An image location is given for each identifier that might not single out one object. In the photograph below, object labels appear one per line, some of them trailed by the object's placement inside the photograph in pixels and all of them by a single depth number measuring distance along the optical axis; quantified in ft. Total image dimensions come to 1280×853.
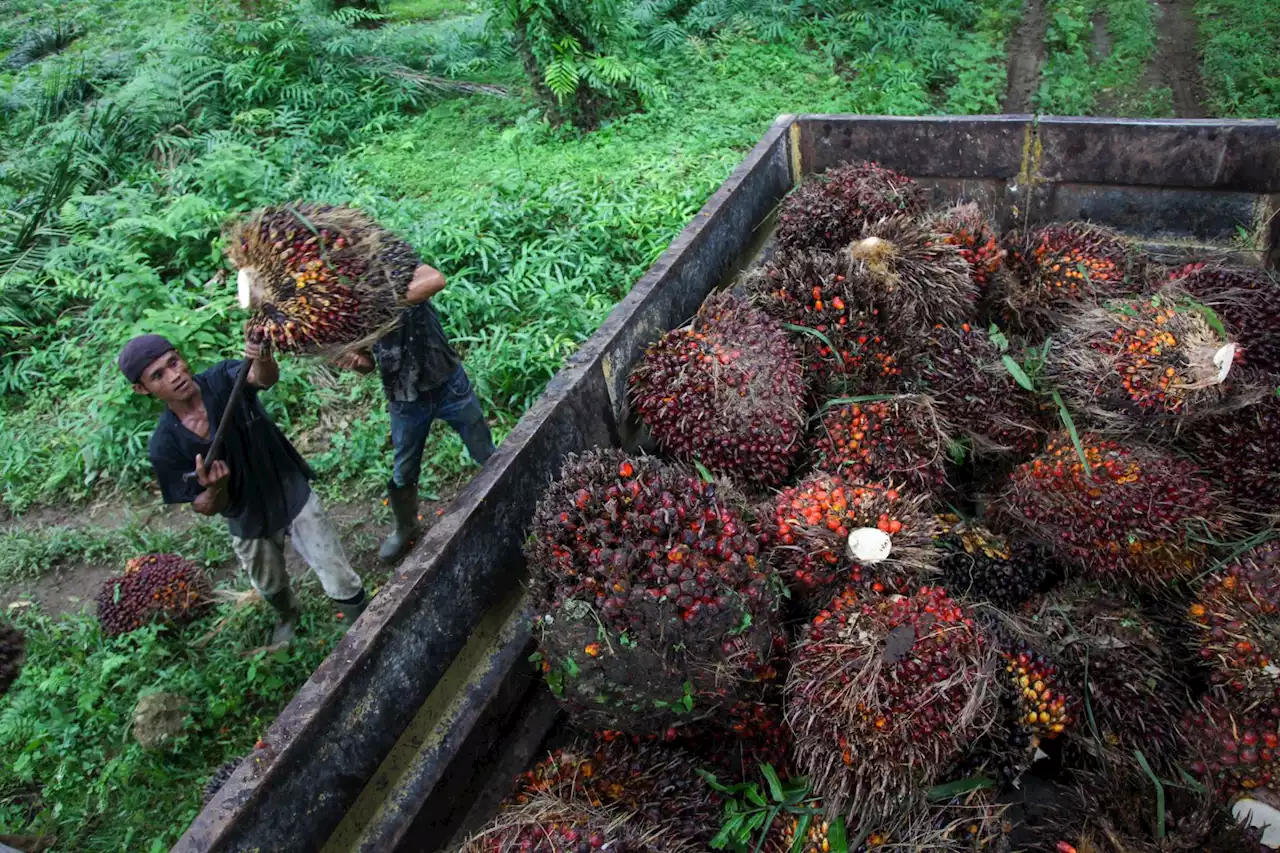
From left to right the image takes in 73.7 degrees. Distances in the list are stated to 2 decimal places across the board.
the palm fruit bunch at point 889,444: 8.47
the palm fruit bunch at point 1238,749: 6.05
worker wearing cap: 10.55
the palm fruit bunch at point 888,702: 6.33
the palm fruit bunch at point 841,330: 9.14
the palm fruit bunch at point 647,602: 6.42
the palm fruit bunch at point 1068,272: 10.11
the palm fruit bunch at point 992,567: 8.01
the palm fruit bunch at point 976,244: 10.14
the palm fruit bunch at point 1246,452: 7.73
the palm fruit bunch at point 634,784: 6.61
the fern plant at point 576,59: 23.85
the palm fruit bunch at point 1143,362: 7.88
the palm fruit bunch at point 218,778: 9.19
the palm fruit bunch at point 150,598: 13.21
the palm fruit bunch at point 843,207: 10.23
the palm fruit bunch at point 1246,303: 8.32
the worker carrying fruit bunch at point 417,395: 11.78
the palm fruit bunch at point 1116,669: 6.89
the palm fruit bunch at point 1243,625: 6.30
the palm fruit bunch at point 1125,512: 7.45
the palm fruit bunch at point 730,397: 8.51
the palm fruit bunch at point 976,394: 8.98
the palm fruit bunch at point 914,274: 9.11
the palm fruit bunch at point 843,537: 7.24
